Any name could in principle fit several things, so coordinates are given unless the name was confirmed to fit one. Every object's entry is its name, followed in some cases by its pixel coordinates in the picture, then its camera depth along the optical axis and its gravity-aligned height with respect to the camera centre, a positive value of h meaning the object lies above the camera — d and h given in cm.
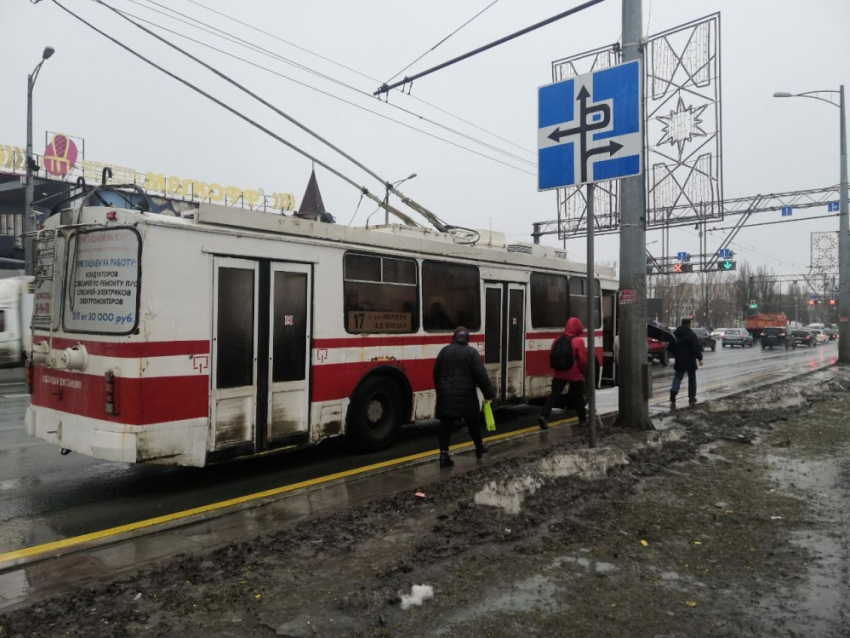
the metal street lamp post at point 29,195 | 2217 +479
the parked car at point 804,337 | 5159 -109
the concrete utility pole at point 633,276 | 900 +71
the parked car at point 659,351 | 2736 -116
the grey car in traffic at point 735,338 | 5066 -113
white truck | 1777 +26
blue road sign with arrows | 736 +235
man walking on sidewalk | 1296 -57
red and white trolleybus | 604 -8
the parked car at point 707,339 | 4205 -104
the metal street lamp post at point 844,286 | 2494 +150
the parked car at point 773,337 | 4766 -100
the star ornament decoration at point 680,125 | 1922 +615
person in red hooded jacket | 1016 -88
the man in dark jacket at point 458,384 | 759 -71
